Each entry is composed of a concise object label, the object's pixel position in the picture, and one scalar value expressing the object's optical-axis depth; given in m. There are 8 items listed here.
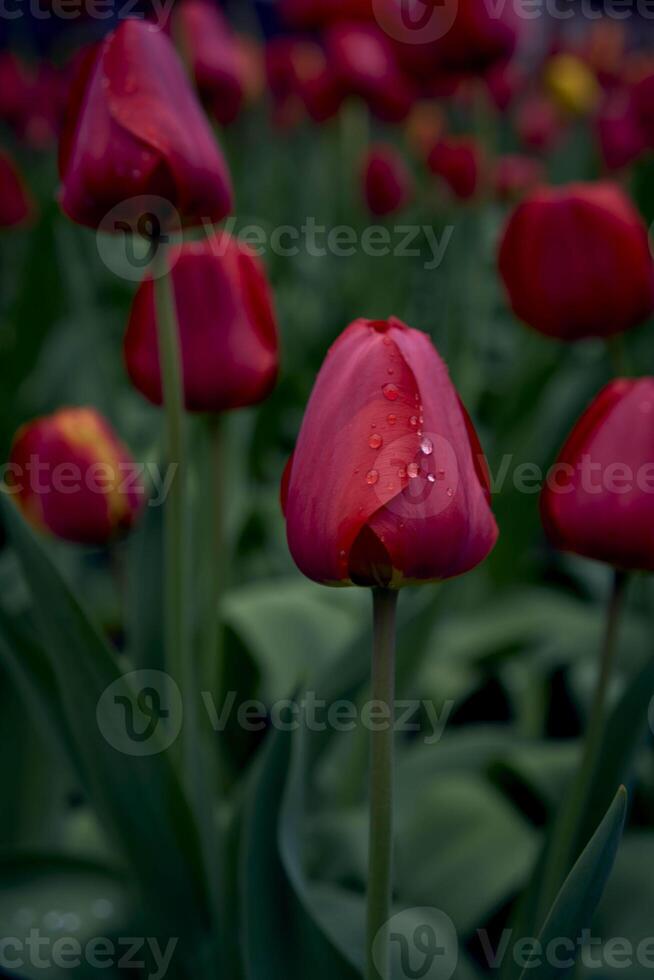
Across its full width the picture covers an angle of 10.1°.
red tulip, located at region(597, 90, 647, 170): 2.00
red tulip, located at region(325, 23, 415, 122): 2.31
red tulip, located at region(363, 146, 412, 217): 2.45
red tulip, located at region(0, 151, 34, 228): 1.95
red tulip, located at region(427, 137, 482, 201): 2.24
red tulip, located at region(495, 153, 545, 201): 2.38
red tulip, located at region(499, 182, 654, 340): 1.34
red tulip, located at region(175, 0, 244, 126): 1.90
